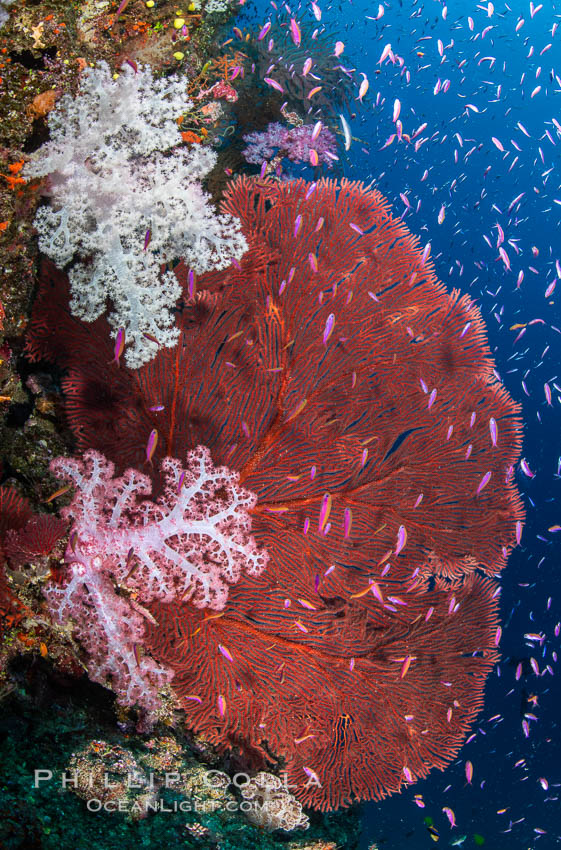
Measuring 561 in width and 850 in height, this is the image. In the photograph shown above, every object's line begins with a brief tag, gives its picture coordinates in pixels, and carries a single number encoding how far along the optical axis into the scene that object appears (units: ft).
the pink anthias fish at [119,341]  9.90
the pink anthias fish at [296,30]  15.88
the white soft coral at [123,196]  9.96
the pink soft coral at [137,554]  9.29
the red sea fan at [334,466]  11.23
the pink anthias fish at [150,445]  8.95
